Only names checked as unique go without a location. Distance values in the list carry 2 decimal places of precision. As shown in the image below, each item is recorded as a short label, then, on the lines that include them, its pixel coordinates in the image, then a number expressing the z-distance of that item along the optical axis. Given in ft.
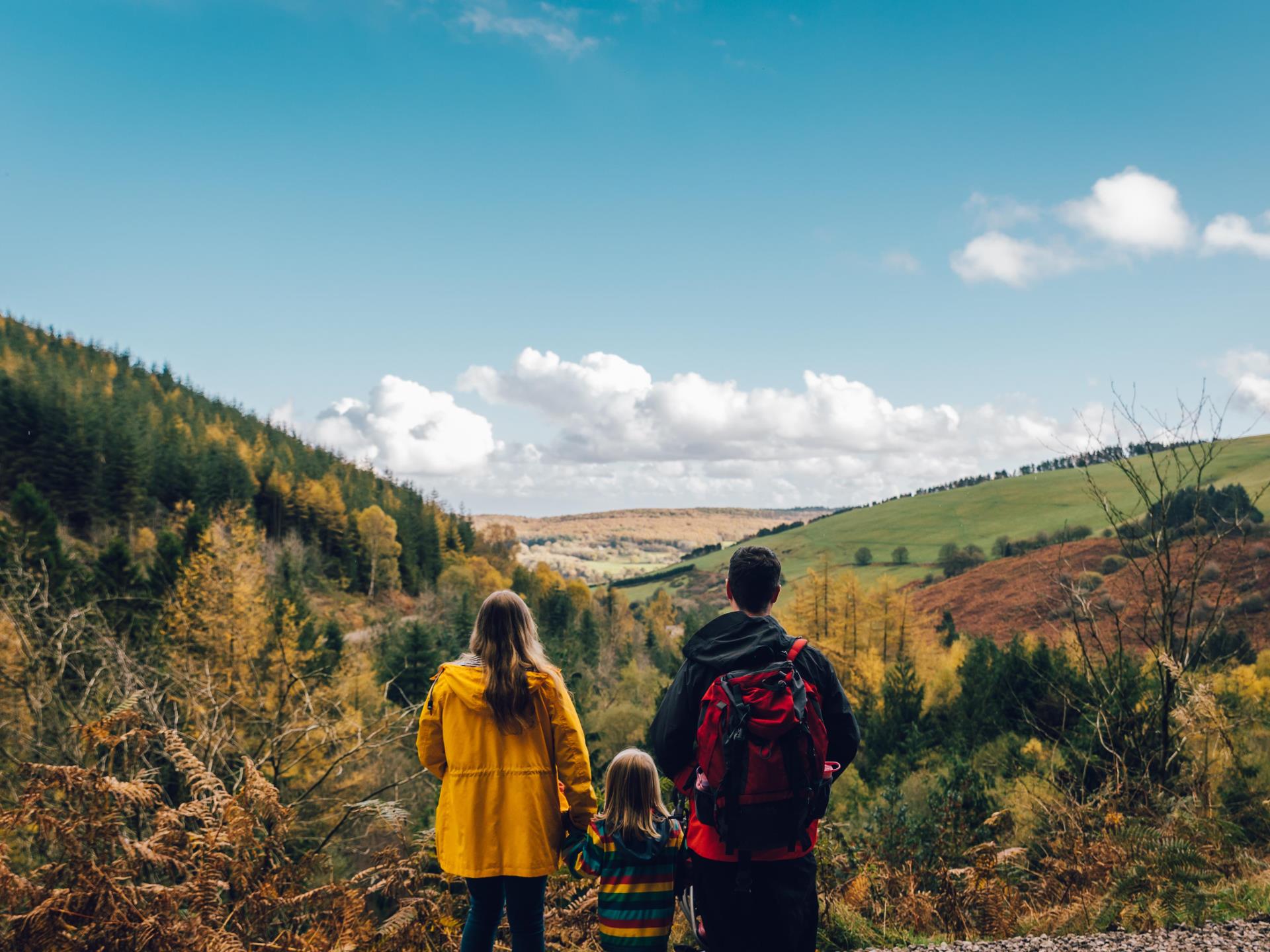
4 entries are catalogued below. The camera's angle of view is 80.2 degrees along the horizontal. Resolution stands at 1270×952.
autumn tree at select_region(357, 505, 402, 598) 296.92
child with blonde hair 12.18
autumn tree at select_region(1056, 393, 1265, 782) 25.00
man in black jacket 10.49
